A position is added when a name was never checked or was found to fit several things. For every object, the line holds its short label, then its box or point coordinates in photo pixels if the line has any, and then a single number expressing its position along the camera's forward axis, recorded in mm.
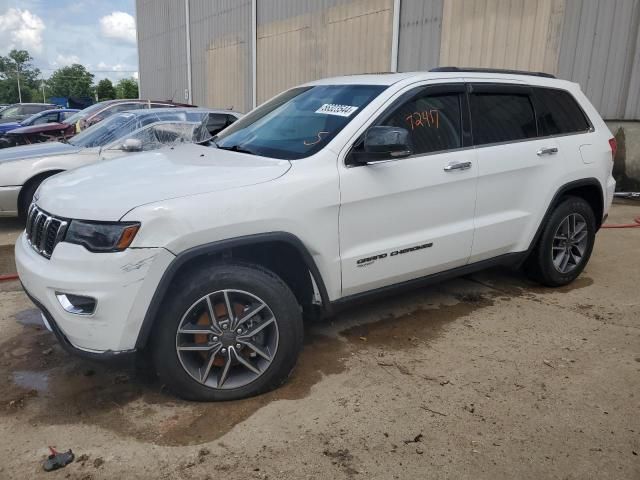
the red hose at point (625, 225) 7055
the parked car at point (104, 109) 10398
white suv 2682
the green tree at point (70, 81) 100588
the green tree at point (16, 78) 94688
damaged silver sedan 6625
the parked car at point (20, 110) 19000
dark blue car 14213
